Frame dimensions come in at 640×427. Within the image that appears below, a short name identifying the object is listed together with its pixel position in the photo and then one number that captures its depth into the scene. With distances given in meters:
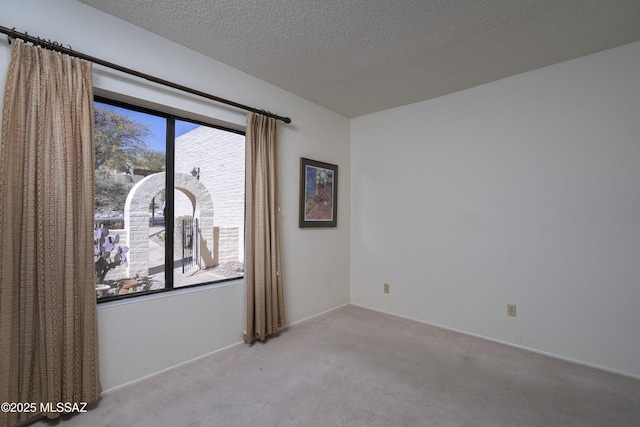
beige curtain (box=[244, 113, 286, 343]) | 2.55
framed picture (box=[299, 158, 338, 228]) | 3.18
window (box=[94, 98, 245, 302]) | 2.02
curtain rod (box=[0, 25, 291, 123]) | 1.51
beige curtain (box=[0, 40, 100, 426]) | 1.49
